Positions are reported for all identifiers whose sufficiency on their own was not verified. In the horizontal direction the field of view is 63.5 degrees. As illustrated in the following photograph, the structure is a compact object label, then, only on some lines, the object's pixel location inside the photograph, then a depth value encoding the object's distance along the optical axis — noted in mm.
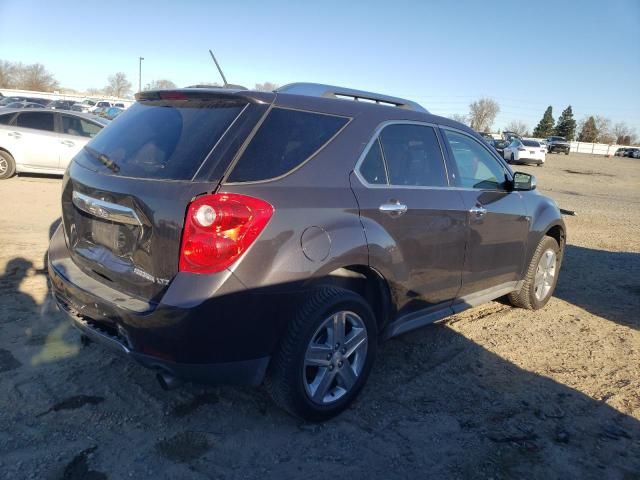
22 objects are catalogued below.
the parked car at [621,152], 67869
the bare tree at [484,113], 97375
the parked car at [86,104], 35062
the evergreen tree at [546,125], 91688
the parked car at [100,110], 36228
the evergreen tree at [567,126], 90438
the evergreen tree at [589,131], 93125
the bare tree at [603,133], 96438
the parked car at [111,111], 33756
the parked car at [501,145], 31186
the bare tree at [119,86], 102625
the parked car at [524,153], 29891
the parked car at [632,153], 64750
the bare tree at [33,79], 86125
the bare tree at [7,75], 82250
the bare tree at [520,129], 110419
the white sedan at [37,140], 10828
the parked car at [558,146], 50844
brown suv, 2475
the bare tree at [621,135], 101700
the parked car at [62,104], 30681
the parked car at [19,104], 23975
